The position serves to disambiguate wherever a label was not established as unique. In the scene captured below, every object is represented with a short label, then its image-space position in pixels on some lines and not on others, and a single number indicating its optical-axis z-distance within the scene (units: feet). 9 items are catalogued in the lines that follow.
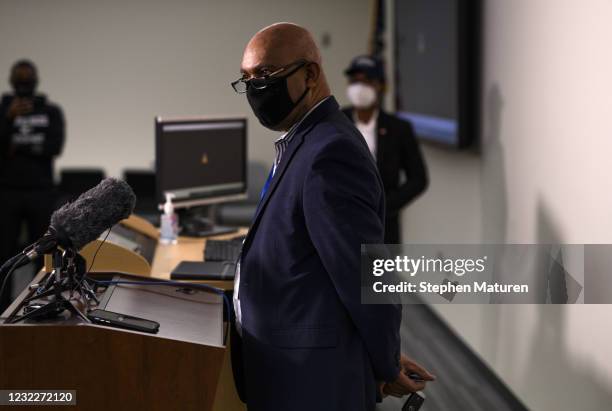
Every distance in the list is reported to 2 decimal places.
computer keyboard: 10.07
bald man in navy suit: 5.75
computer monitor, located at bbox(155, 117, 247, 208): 12.18
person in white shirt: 13.23
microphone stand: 5.34
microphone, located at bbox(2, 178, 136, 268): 5.61
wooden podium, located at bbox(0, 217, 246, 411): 5.18
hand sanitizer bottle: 11.55
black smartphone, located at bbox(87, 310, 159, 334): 5.37
